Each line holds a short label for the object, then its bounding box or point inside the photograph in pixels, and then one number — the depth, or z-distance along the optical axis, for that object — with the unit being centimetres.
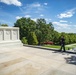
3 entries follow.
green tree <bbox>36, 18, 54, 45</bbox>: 2225
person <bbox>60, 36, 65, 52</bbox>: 646
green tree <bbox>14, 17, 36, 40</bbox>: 2503
